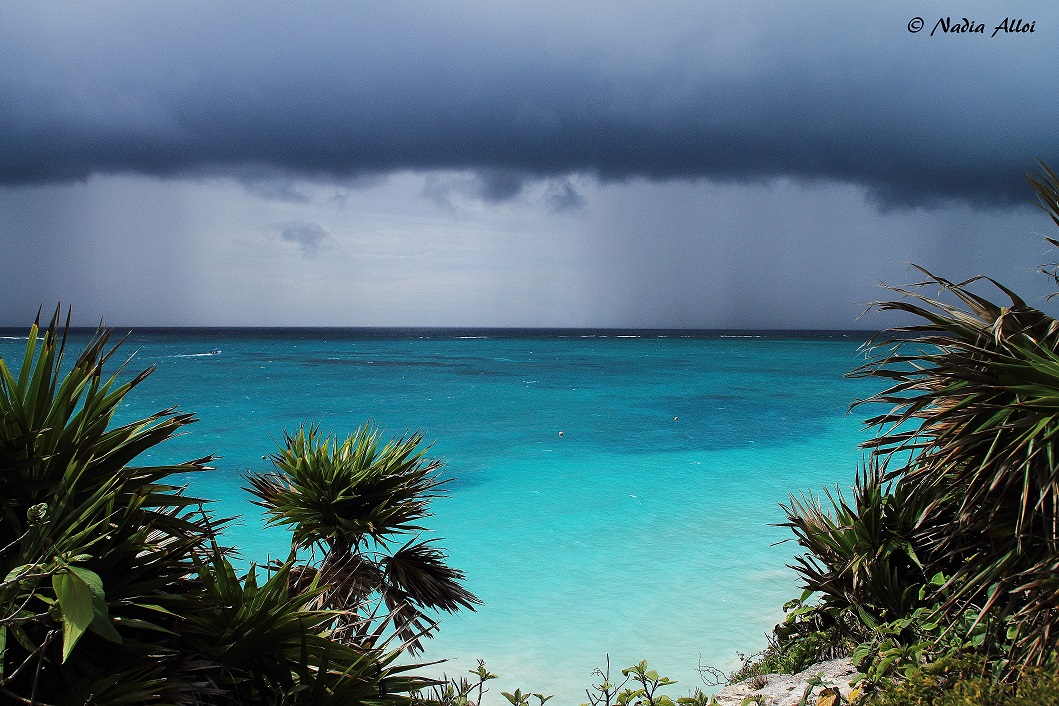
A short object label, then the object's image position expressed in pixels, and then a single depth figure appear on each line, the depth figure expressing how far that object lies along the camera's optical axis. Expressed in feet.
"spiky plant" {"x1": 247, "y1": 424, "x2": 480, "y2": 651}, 18.93
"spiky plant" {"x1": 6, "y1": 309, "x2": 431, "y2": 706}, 7.79
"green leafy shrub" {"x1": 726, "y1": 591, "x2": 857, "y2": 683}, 18.92
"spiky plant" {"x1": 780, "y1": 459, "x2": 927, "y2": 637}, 16.52
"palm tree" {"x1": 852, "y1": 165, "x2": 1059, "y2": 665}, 12.16
